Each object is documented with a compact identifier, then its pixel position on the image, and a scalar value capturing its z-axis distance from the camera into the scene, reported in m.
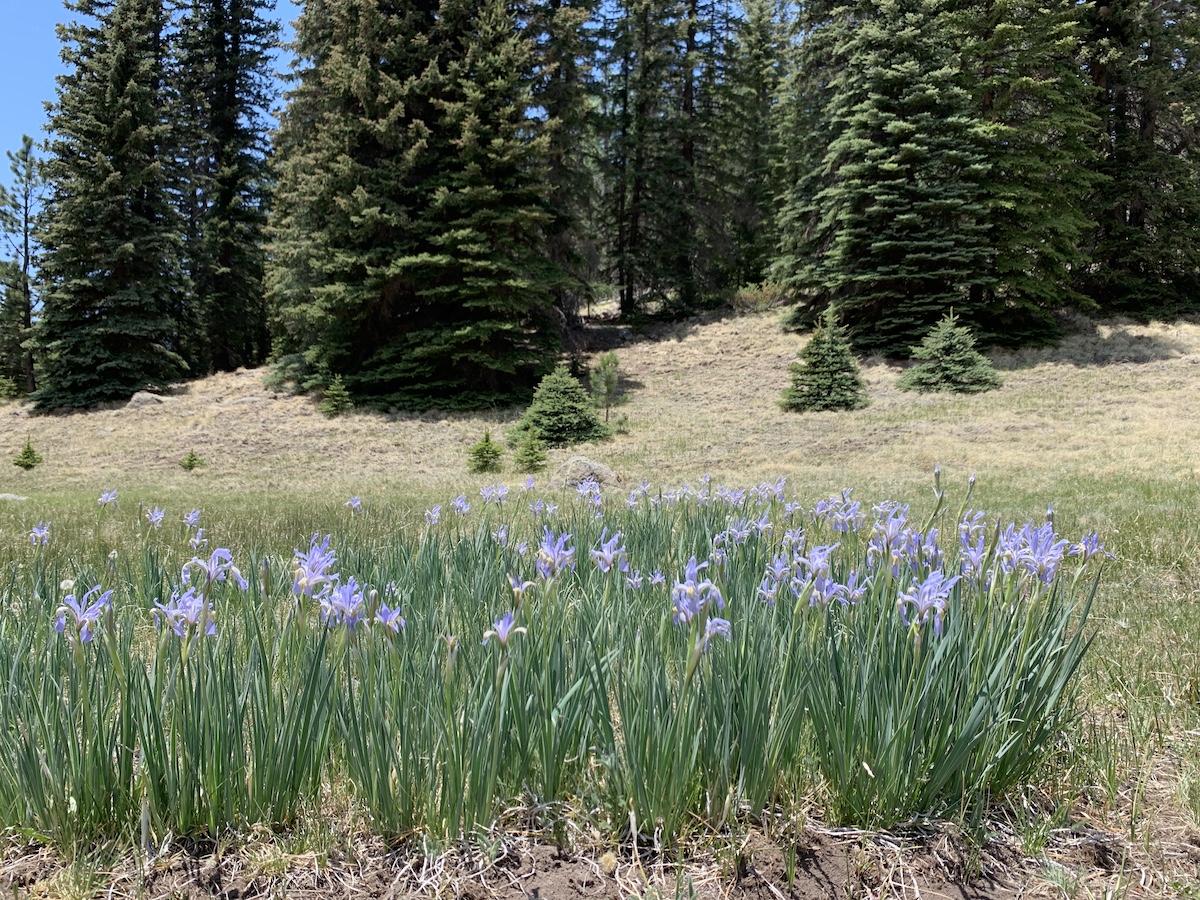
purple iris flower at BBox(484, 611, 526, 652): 1.64
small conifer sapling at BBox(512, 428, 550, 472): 12.91
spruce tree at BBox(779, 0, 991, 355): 17.84
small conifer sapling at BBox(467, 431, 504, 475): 13.04
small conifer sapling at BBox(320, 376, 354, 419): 17.83
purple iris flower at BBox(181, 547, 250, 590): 1.98
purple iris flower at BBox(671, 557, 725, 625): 1.66
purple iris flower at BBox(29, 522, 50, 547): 3.60
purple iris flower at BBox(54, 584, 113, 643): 1.66
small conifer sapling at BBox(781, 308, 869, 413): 16.30
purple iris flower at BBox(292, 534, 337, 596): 1.86
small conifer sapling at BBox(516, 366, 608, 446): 14.95
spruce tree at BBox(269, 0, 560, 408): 17.39
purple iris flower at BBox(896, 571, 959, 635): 1.87
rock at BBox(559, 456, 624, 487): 10.85
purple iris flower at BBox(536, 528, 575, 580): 2.12
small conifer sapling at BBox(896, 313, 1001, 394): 16.66
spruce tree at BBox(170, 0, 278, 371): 25.12
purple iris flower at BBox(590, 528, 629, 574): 2.29
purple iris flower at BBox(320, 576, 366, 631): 1.82
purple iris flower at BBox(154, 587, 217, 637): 1.75
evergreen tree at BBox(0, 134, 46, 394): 26.83
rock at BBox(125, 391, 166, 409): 19.58
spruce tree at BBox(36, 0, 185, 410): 20.39
